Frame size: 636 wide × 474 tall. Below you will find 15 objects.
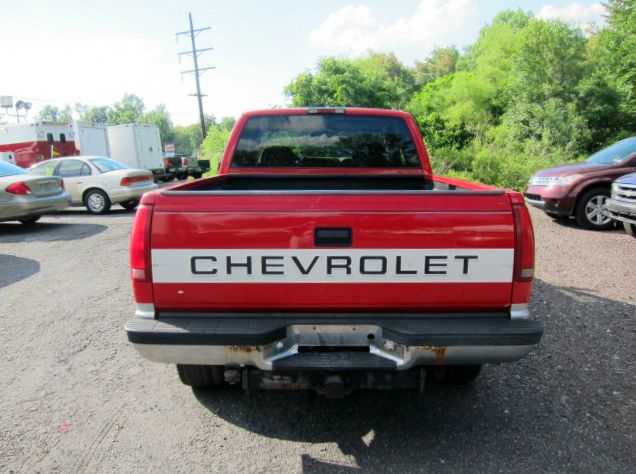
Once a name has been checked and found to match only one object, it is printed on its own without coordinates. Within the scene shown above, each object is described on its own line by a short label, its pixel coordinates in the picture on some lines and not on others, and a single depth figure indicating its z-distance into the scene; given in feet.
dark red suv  26.91
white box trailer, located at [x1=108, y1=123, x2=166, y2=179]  66.90
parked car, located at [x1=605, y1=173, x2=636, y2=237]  22.80
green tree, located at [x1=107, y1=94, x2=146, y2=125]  350.02
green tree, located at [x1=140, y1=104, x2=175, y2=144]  362.53
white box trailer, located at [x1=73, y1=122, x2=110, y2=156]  61.31
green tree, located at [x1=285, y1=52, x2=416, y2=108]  79.05
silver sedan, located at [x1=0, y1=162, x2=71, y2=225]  29.73
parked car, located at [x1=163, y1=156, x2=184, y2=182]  71.87
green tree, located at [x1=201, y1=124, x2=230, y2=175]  119.85
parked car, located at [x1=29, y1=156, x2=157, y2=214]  38.11
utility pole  122.11
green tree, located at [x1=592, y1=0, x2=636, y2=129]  65.77
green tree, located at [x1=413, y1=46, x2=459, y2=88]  208.13
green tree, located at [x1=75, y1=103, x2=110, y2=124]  359.25
